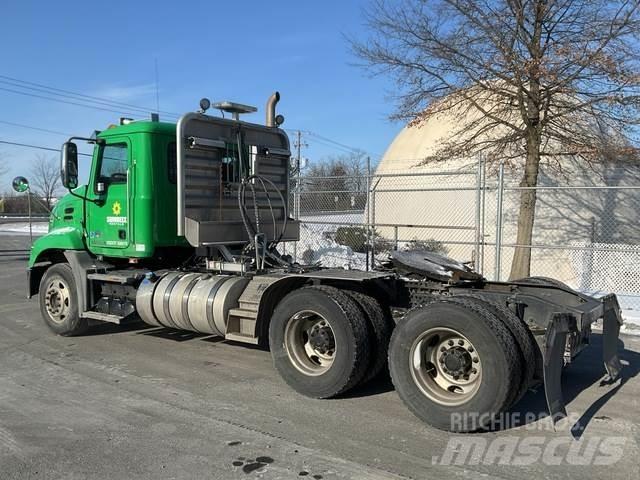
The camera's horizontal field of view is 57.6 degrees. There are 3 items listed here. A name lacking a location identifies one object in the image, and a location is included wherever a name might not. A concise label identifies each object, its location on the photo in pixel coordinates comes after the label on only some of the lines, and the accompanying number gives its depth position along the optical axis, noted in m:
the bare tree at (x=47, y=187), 47.28
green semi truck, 4.69
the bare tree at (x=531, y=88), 10.64
